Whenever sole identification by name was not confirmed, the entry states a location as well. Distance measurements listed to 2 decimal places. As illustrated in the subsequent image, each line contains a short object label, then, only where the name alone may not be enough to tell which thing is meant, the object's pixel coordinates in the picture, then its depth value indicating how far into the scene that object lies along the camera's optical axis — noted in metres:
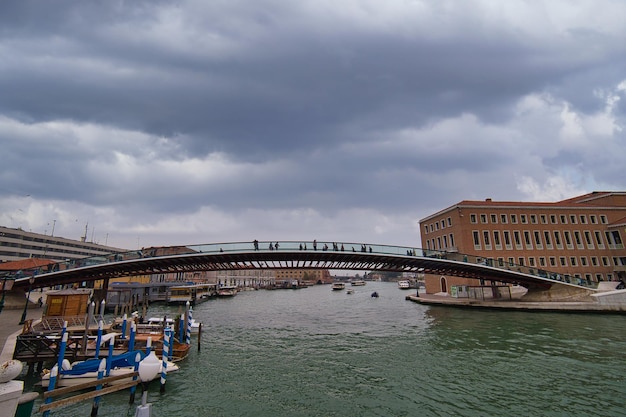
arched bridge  30.06
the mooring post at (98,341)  14.60
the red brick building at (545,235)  46.62
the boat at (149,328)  20.53
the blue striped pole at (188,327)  19.34
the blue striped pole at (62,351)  12.20
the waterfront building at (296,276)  180.50
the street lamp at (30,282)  28.12
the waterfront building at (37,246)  77.50
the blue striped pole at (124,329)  18.44
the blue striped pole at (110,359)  12.64
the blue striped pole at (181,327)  20.22
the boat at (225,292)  80.62
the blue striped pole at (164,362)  12.53
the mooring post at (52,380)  11.02
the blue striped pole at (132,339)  15.00
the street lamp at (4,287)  26.93
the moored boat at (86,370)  12.22
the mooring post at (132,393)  11.34
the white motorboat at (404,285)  110.60
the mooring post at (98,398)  10.35
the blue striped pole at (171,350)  16.26
